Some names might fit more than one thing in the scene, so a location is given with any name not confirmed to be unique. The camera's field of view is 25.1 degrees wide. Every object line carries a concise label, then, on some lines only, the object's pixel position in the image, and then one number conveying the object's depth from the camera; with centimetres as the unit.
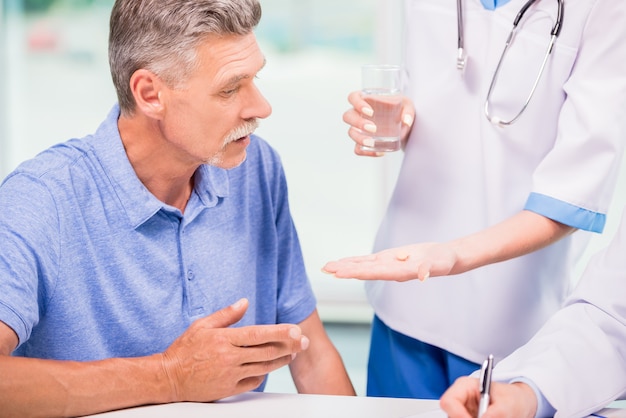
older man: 165
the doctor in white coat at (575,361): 152
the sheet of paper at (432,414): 159
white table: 161
